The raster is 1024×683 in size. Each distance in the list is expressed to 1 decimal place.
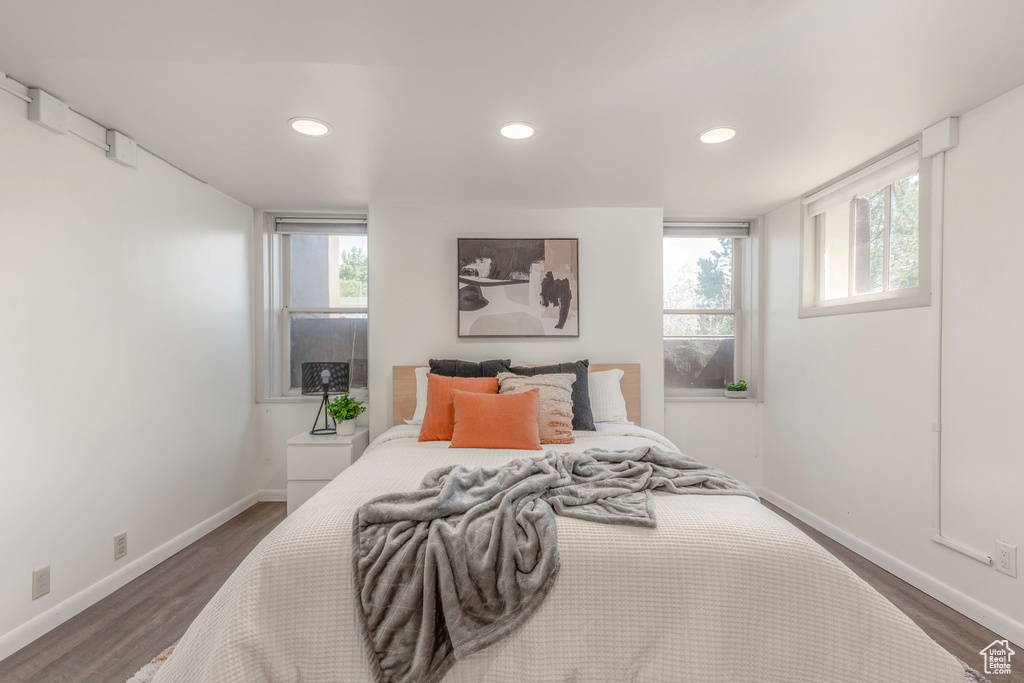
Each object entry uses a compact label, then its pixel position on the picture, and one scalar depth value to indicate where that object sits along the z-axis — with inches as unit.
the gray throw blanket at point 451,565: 55.2
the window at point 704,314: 161.0
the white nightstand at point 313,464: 127.3
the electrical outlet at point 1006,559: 78.9
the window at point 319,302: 154.8
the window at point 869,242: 102.7
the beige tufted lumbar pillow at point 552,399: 110.7
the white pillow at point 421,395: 132.2
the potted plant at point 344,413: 134.0
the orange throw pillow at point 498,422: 104.8
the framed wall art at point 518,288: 146.2
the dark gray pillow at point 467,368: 133.1
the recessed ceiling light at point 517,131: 91.4
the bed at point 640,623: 54.2
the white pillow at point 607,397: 133.2
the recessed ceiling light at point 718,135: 93.7
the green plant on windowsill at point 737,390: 154.9
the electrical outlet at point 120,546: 95.9
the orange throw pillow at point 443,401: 114.1
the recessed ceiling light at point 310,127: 90.1
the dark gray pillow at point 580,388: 122.0
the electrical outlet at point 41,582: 78.7
